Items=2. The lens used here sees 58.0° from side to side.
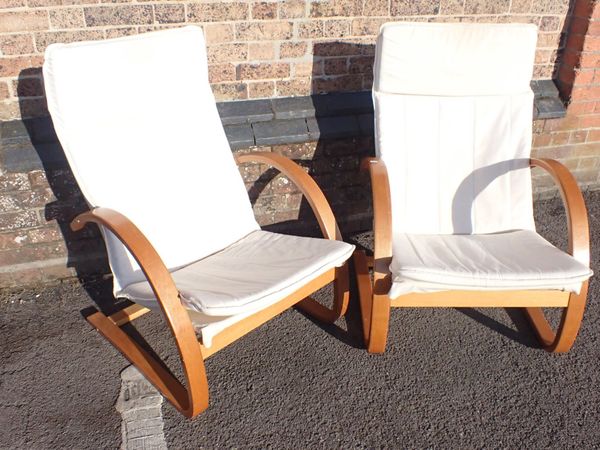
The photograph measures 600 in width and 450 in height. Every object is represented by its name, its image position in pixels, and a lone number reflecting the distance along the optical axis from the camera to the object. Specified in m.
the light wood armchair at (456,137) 2.36
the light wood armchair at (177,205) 1.75
